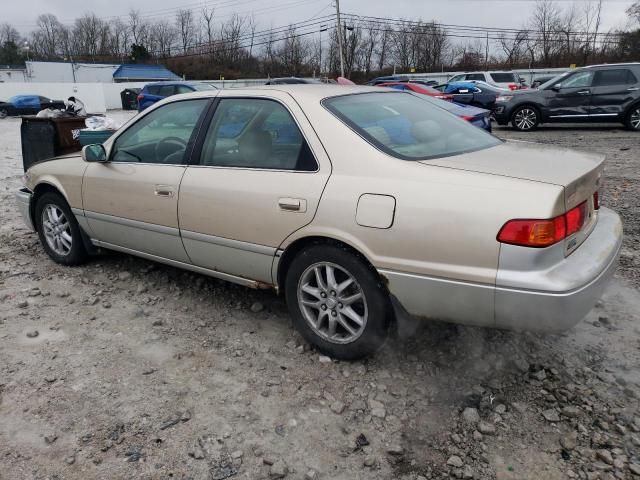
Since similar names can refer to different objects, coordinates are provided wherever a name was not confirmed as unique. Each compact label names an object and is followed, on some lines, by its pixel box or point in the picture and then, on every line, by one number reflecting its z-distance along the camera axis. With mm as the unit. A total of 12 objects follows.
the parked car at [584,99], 12773
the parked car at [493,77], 21812
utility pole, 41044
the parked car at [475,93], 17969
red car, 13562
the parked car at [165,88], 18514
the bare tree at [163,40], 73312
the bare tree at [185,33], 72750
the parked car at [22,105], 27609
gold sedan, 2355
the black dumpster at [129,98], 32625
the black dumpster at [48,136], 6539
